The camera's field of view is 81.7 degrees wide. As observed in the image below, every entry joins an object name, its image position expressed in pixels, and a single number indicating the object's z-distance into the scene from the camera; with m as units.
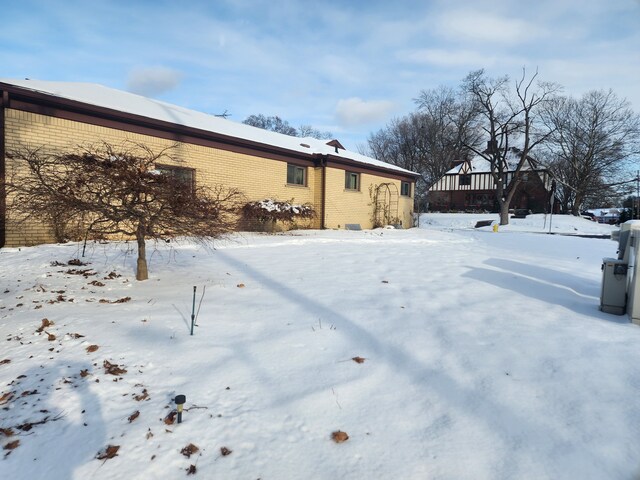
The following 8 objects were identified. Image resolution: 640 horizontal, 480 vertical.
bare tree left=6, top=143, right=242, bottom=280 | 4.65
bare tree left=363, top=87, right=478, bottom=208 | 42.84
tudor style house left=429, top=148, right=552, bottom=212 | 40.75
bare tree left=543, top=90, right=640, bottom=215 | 34.00
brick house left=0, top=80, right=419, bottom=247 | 9.09
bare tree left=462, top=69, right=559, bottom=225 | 28.21
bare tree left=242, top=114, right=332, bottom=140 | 52.88
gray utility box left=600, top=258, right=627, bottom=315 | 4.23
